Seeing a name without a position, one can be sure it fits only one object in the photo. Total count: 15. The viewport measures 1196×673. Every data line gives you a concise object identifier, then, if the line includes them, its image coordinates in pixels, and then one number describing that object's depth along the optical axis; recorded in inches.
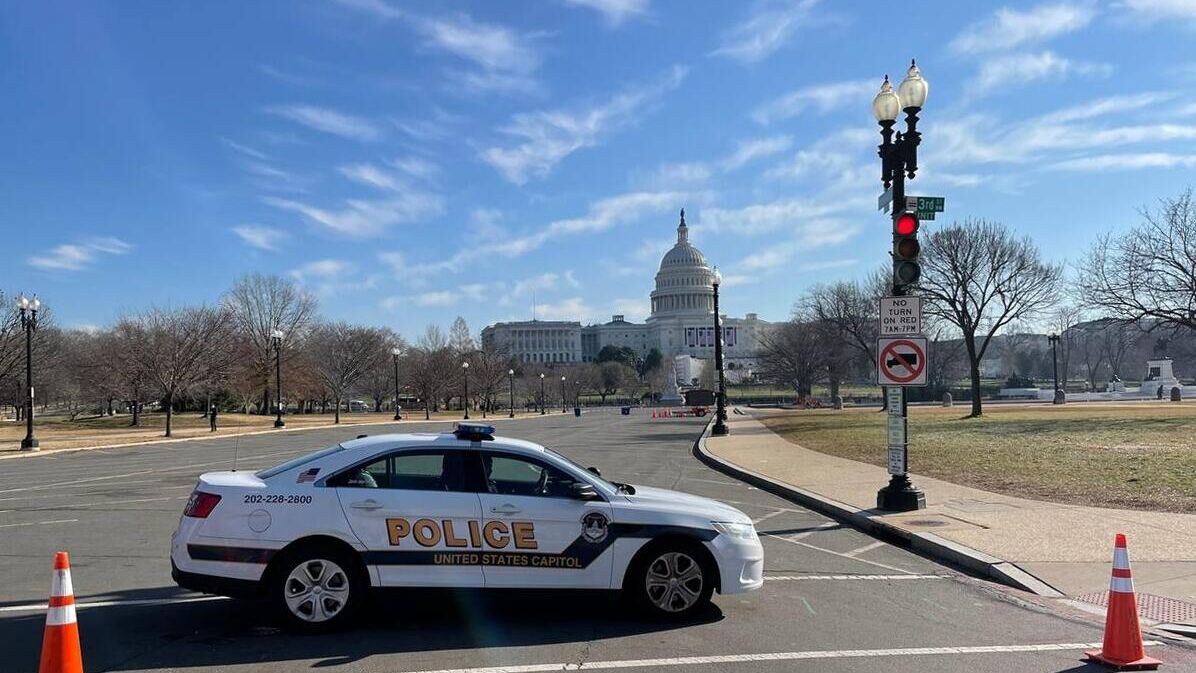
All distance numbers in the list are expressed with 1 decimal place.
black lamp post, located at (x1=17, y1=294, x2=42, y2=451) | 1320.1
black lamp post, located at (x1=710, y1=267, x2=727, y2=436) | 1336.1
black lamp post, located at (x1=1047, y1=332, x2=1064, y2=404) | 2520.7
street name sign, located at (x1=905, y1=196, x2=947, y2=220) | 508.1
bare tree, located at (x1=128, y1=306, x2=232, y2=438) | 1932.8
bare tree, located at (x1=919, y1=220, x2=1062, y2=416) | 1699.1
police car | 255.1
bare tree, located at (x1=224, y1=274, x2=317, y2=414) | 2896.2
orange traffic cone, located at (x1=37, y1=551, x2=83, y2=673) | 191.0
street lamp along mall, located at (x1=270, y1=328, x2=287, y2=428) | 2079.6
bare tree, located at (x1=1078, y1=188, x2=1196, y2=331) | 1288.1
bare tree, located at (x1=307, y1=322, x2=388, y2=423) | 3078.2
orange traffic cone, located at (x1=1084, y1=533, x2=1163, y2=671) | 230.8
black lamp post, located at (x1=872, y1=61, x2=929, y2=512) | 519.8
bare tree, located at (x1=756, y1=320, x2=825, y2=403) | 3056.1
